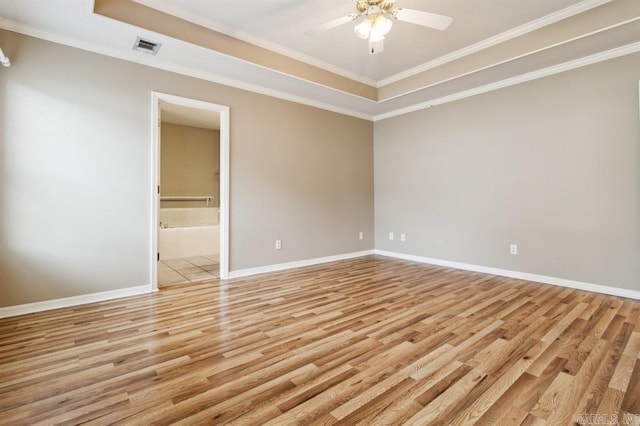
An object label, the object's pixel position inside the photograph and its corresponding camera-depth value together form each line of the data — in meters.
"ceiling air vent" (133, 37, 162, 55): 2.91
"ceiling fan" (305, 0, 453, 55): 2.16
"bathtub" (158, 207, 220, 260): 5.22
